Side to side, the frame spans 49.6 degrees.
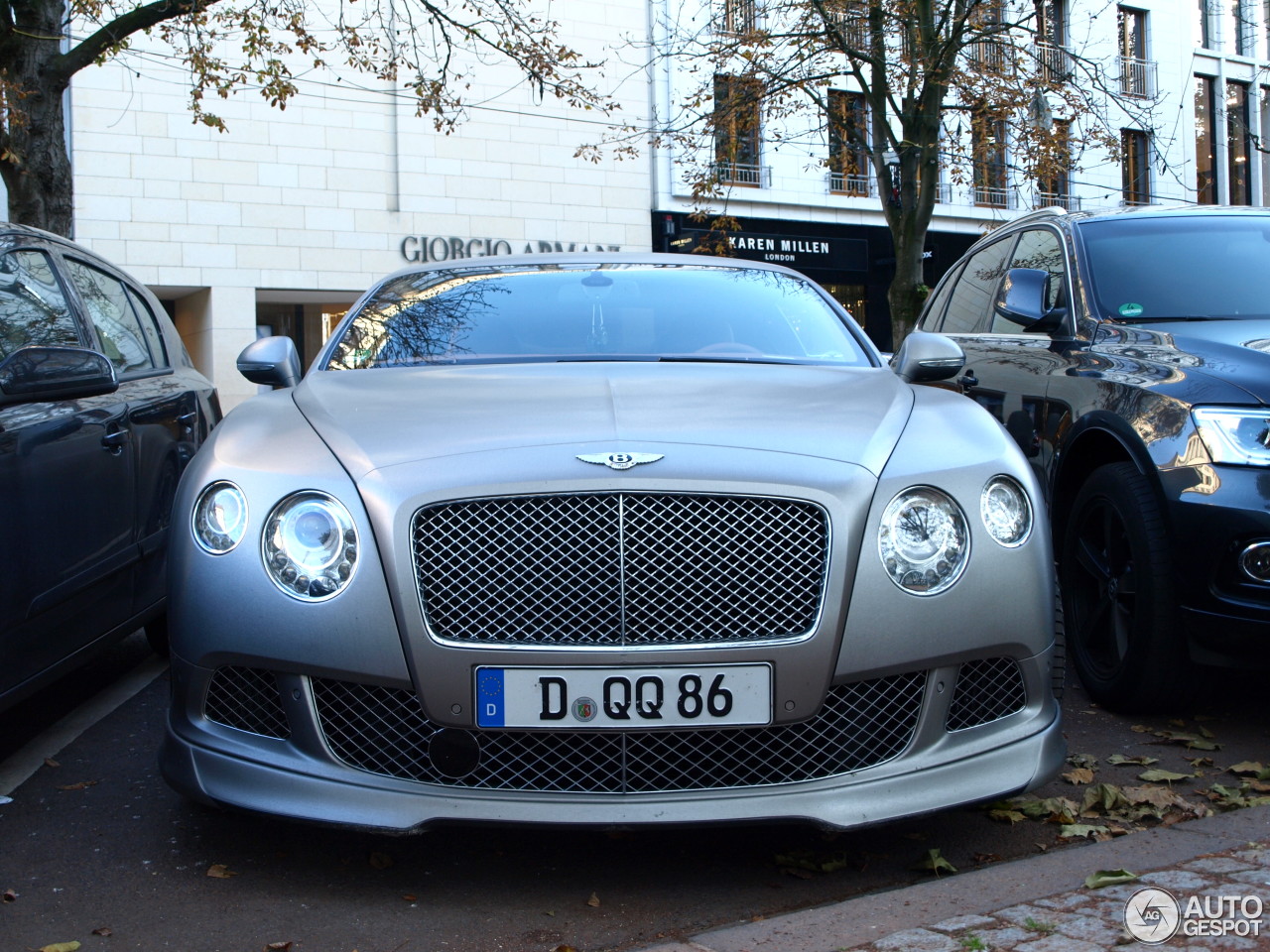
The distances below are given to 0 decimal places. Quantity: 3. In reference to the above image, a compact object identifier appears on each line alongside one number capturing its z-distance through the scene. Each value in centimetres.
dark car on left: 365
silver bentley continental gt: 283
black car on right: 394
